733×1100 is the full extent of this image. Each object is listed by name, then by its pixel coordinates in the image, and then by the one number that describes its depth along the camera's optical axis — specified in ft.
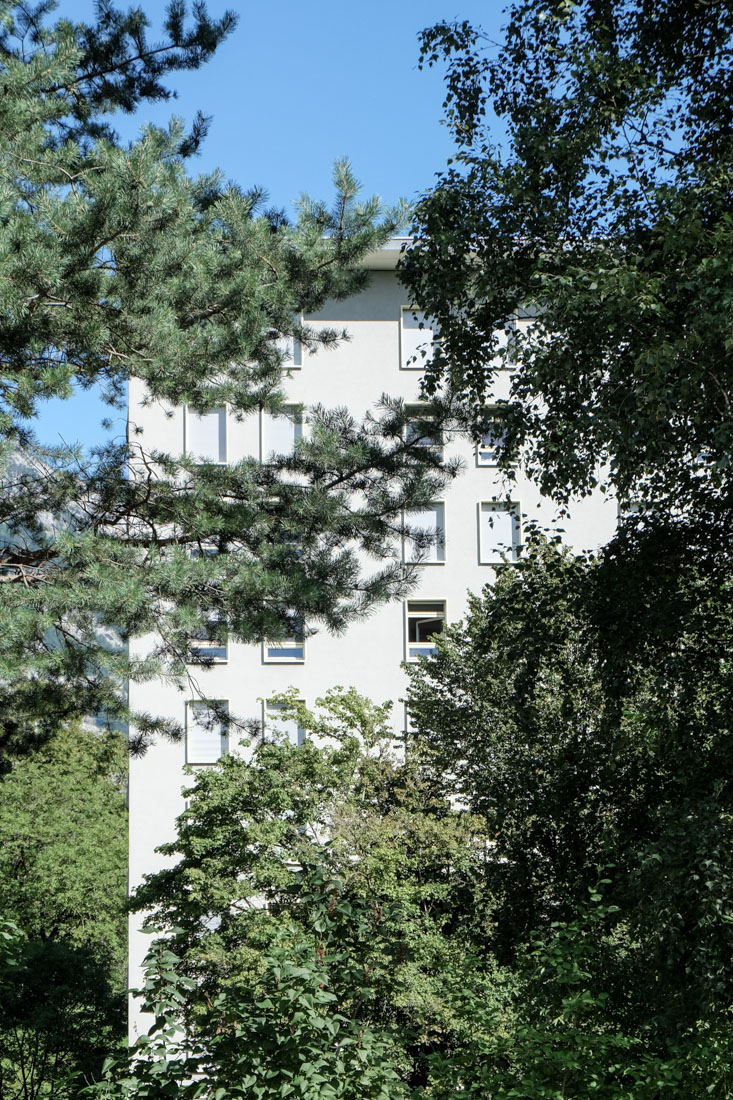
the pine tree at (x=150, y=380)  48.06
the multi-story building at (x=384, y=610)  168.96
